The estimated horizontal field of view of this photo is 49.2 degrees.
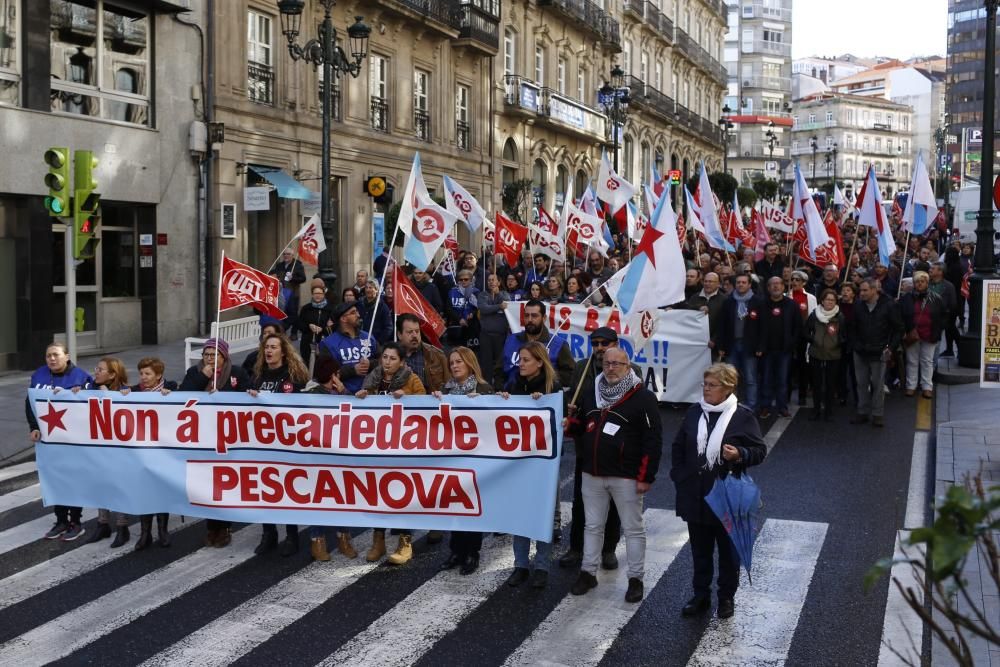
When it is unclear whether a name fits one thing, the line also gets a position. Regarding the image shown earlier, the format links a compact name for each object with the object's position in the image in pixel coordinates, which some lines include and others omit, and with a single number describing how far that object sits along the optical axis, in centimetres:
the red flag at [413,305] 962
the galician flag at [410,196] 1089
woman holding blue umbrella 617
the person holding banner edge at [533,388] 689
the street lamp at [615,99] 3180
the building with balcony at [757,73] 10375
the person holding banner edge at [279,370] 791
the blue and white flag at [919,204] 1752
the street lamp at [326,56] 1678
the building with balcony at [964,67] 11319
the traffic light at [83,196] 1176
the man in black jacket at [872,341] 1234
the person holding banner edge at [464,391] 723
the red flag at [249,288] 1016
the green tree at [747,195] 5069
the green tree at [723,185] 4466
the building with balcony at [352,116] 2211
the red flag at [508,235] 1762
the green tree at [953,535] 213
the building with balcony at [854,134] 12838
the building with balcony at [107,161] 1697
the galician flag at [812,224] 1631
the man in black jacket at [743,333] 1266
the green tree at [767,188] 5920
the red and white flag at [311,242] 1457
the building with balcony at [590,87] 3675
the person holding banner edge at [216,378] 784
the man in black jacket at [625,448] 650
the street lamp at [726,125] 4852
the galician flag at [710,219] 1895
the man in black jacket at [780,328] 1252
